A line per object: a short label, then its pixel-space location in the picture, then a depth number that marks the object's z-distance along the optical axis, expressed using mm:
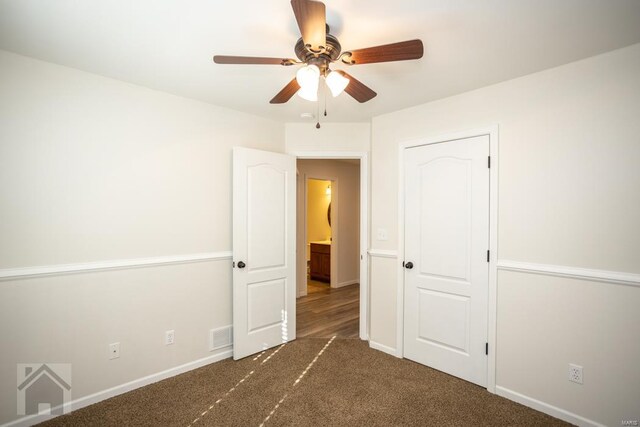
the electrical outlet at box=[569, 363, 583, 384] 2070
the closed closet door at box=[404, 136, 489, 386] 2555
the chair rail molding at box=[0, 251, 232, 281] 2020
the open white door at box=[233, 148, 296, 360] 3018
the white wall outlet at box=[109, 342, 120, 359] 2369
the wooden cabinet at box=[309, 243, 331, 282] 6173
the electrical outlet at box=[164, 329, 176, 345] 2663
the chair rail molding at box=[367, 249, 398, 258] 3140
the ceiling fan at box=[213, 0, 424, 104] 1365
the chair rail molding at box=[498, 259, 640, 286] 1909
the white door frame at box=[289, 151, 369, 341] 3420
